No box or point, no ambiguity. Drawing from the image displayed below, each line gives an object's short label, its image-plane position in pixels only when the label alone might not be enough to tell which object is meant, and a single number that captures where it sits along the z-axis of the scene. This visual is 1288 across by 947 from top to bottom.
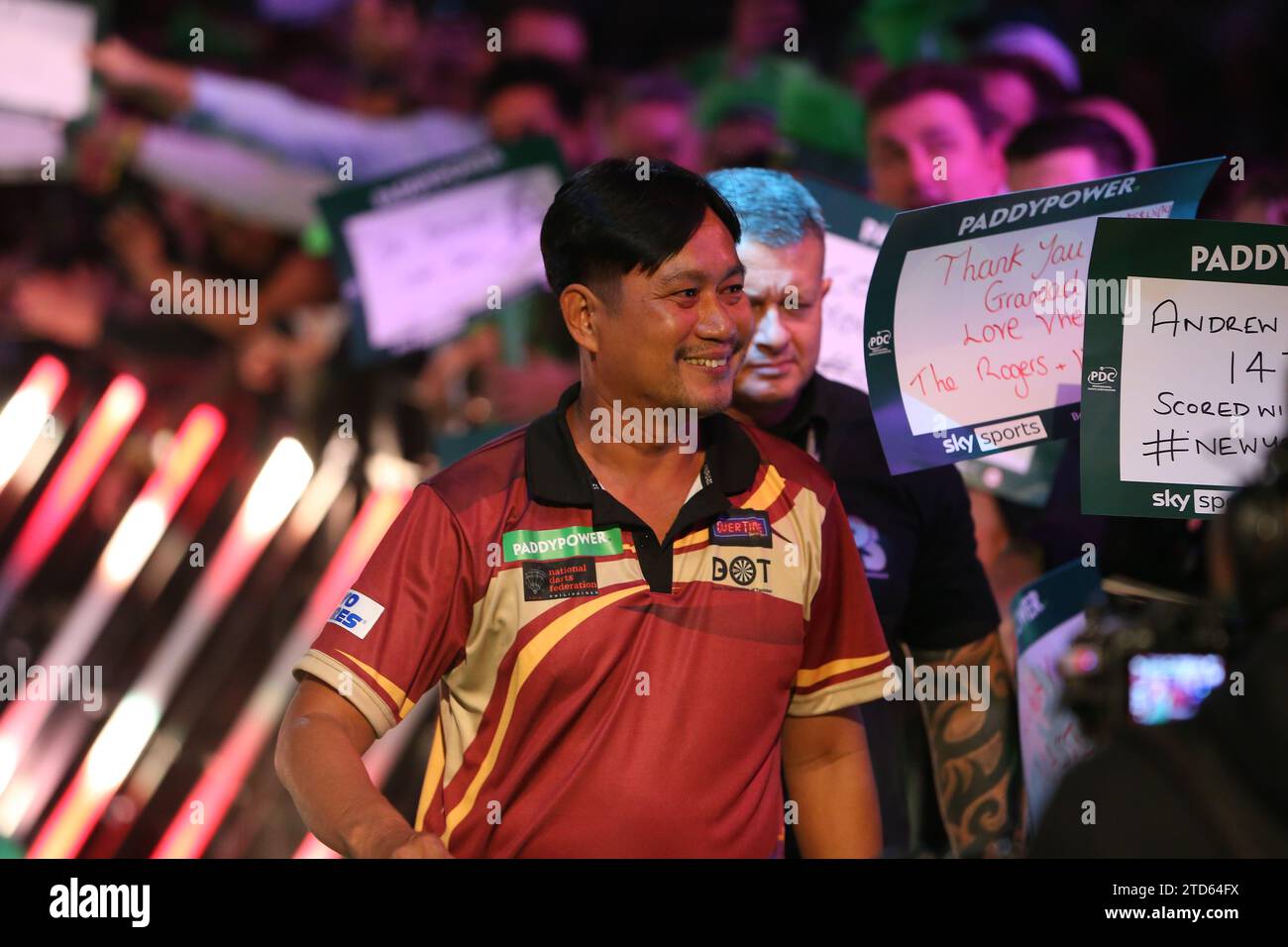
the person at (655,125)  6.04
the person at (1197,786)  1.63
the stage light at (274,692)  5.98
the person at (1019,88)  5.37
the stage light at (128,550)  6.48
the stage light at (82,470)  6.64
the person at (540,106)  5.97
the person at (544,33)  6.24
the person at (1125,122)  4.67
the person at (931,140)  4.88
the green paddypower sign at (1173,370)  3.19
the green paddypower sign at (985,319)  3.32
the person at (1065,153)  4.51
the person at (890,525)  3.36
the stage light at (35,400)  6.45
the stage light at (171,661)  6.12
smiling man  2.66
